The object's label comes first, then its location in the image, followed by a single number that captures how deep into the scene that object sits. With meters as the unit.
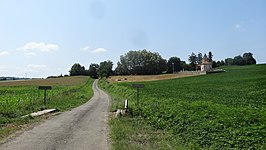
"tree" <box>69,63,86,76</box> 111.73
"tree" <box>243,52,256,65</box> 99.06
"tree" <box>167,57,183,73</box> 97.09
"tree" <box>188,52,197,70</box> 109.24
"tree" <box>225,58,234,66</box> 105.23
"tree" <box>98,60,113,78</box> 91.71
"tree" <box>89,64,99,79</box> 111.63
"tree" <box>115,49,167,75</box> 88.01
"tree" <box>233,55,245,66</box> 101.20
